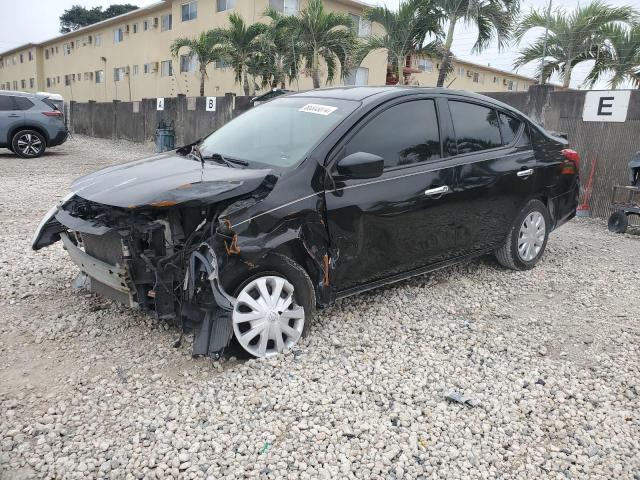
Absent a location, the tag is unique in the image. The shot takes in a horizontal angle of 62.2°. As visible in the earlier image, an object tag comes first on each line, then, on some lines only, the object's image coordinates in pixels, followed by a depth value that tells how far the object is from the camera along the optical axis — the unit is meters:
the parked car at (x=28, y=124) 13.56
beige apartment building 26.06
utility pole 11.48
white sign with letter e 7.74
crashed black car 3.12
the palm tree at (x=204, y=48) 20.38
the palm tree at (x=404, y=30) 14.61
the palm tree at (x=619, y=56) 12.54
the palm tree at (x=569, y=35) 12.23
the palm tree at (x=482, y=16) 13.71
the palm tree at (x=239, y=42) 18.83
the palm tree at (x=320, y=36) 16.83
